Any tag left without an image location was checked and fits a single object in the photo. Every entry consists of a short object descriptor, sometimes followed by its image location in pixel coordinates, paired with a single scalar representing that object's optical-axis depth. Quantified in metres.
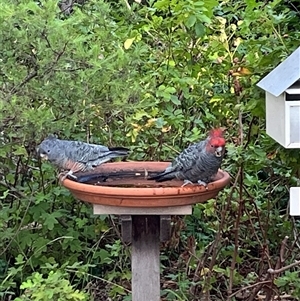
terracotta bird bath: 2.61
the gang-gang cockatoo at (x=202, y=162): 2.69
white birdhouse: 2.12
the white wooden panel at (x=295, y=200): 2.20
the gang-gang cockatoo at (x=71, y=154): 2.96
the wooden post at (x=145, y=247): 2.87
